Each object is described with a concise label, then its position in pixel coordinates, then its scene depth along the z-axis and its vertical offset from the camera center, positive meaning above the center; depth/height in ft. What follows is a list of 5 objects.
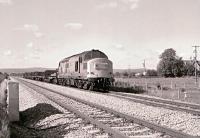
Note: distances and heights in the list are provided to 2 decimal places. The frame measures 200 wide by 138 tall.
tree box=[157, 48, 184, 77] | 388.37 +12.43
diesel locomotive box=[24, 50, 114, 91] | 91.81 +2.04
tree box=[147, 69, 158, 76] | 452.84 +6.71
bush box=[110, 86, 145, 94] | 97.71 -3.76
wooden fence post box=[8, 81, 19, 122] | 39.50 -2.77
